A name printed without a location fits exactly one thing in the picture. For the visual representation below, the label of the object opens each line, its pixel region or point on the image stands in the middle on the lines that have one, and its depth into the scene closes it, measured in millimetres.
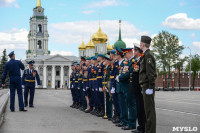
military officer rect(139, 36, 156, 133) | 7070
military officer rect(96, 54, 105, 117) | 12029
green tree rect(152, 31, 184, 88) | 78444
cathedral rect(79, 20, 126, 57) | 109938
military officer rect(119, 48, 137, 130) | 8844
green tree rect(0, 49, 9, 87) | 98062
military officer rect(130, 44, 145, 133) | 8141
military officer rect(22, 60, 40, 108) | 16222
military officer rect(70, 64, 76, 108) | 16169
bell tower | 124688
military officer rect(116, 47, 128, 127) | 9438
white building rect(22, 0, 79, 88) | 119750
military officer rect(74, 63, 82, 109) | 15500
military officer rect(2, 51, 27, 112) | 13470
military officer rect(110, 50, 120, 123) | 10227
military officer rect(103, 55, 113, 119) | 11159
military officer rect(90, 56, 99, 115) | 12667
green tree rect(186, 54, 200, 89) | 81625
